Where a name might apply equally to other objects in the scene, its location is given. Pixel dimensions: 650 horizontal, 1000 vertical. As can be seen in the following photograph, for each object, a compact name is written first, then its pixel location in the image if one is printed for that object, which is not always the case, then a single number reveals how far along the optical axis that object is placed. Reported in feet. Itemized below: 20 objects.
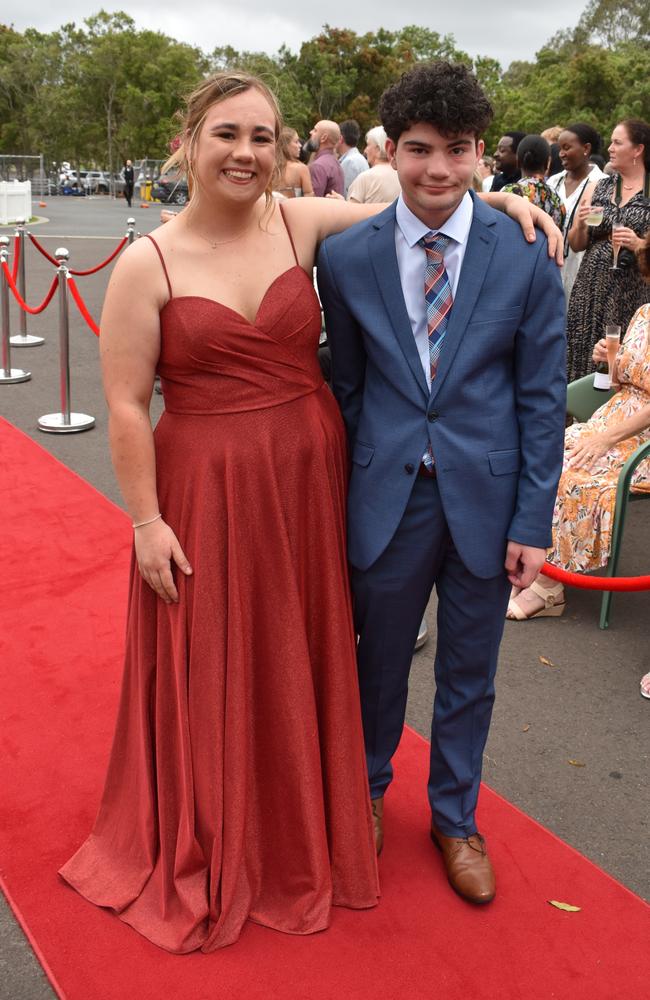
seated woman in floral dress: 15.31
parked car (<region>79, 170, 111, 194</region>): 171.01
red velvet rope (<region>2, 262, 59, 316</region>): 27.02
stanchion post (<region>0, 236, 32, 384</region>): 29.48
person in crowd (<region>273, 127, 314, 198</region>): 30.68
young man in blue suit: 7.93
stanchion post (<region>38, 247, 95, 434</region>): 24.85
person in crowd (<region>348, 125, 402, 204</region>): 24.95
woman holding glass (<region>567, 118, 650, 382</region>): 21.76
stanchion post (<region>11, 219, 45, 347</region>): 34.09
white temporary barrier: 87.81
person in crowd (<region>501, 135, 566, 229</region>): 21.81
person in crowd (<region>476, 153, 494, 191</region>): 34.19
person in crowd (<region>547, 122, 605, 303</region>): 25.52
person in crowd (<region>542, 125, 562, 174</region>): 35.29
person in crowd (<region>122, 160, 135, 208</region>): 128.42
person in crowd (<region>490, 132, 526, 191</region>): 30.22
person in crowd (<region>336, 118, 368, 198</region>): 34.47
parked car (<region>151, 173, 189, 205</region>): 117.80
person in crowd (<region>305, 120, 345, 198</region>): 32.65
